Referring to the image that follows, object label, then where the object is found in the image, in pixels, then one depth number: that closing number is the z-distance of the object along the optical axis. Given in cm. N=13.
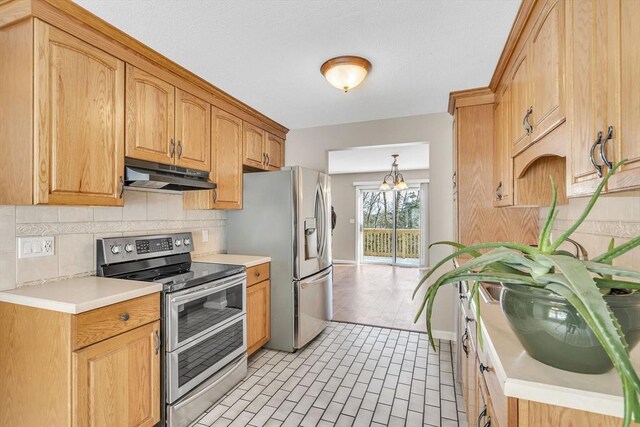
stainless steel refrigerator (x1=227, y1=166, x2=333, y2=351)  283
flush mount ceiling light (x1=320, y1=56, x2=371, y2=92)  205
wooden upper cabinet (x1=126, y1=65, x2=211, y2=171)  198
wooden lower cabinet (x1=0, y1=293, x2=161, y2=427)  138
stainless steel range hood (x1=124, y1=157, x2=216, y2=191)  194
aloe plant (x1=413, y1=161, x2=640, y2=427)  54
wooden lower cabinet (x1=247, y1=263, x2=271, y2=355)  261
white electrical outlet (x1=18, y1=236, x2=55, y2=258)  167
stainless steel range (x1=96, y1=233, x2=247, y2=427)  180
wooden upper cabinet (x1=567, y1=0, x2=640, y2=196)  75
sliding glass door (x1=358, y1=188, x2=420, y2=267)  753
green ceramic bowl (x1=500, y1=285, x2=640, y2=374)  71
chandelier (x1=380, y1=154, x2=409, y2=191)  586
